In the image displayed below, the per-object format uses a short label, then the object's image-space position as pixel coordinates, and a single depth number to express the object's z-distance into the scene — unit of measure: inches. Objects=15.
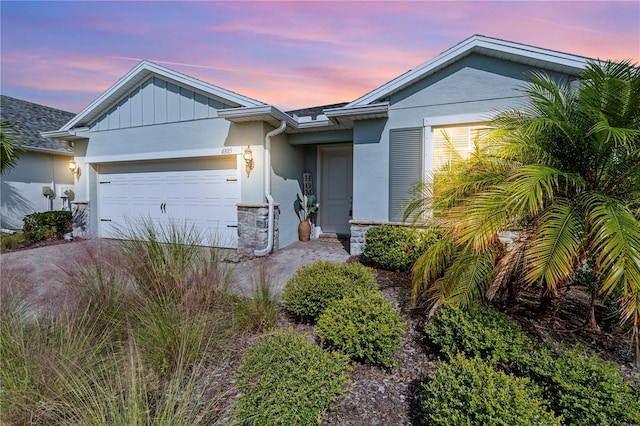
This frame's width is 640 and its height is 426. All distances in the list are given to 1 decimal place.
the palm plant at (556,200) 91.2
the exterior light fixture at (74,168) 369.7
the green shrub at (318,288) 137.4
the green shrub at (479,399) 65.1
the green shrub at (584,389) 70.9
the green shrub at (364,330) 103.9
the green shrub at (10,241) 326.7
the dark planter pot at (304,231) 342.3
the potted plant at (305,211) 343.0
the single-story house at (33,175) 400.2
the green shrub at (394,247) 207.5
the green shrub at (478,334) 97.1
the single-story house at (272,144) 229.9
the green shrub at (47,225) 354.6
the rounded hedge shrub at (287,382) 73.0
